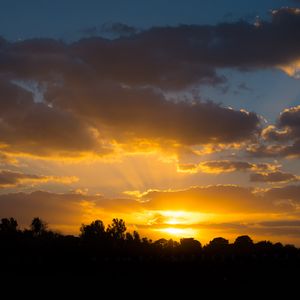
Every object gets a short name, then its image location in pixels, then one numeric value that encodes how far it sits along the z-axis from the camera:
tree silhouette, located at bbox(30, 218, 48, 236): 134.75
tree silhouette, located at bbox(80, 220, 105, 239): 134.38
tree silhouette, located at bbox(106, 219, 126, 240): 137.20
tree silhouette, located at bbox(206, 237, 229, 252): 137.04
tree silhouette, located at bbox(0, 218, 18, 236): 118.29
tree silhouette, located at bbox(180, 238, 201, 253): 136.12
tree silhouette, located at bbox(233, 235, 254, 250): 140.00
